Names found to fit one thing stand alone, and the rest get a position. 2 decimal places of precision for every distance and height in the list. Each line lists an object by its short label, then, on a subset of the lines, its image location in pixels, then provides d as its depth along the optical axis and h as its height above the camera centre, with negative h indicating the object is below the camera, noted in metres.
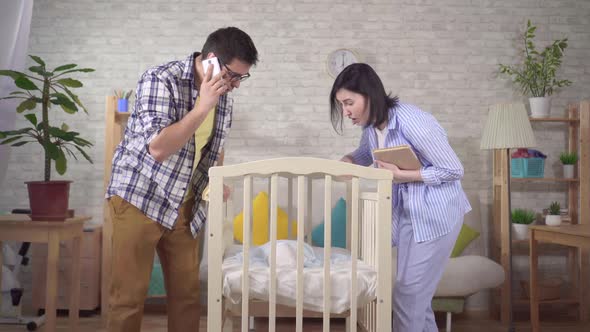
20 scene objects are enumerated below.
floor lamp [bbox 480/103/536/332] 3.33 +0.29
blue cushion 3.54 -0.37
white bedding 1.67 -0.35
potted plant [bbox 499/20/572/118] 3.80 +0.76
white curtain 2.42 +0.59
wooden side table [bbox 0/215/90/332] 2.42 -0.30
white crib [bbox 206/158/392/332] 1.61 -0.18
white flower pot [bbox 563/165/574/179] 3.80 +0.05
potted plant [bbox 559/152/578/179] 3.80 +0.11
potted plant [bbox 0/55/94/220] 2.42 +0.02
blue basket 3.72 +0.07
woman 1.90 -0.06
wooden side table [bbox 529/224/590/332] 2.56 -0.37
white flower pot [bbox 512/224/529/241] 3.71 -0.38
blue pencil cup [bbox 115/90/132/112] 3.69 +0.49
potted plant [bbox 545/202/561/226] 3.32 -0.26
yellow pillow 3.52 -0.33
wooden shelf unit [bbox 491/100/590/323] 3.64 -0.15
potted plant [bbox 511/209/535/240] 3.71 -0.32
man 1.67 -0.01
